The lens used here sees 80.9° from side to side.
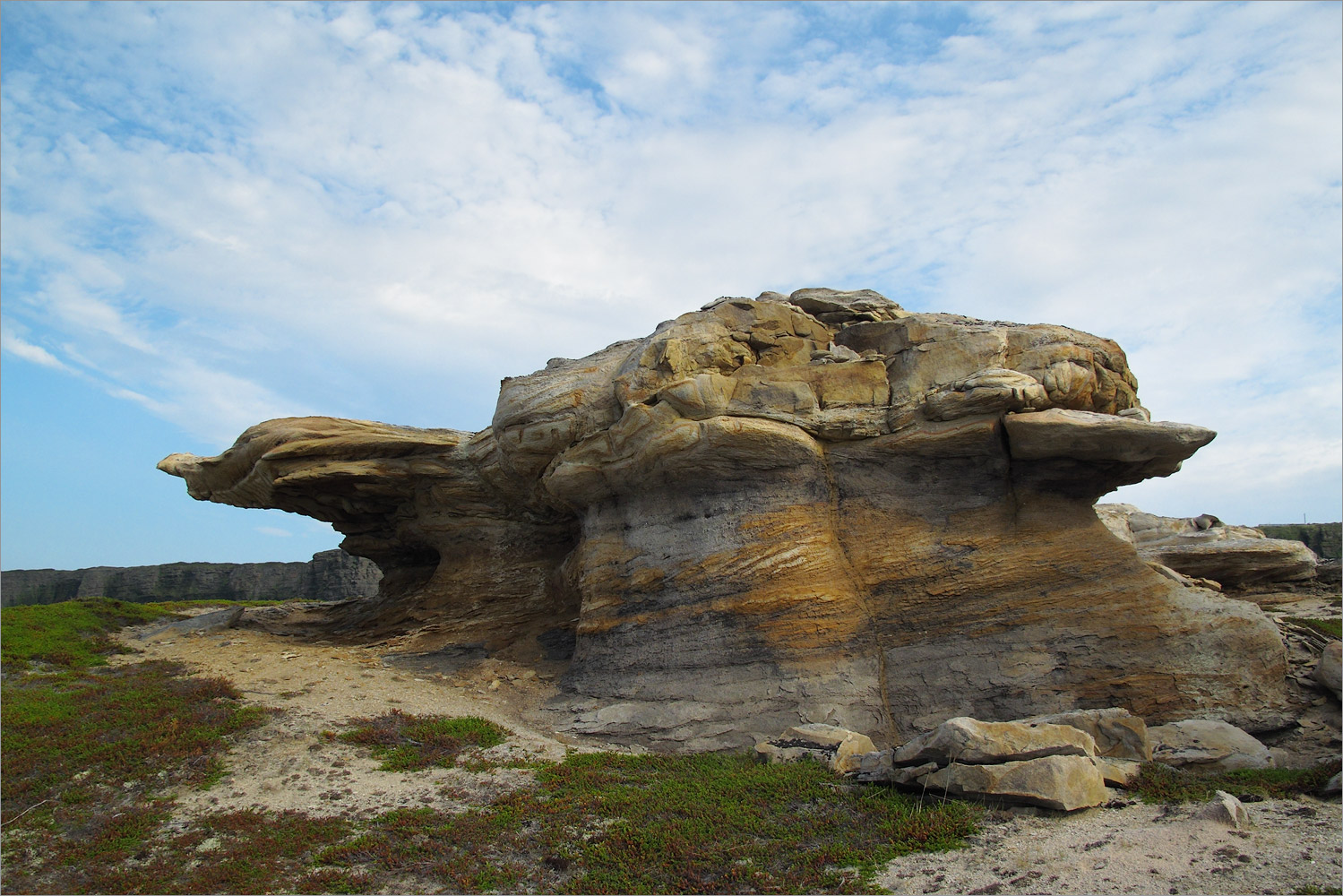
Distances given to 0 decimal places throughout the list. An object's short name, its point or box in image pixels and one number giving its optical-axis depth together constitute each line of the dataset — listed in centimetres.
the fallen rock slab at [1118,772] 1174
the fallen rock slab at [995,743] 1157
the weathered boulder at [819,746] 1388
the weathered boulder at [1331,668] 1463
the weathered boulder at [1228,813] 1002
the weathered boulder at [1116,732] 1279
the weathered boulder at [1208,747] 1291
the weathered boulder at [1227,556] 2569
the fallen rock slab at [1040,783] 1087
